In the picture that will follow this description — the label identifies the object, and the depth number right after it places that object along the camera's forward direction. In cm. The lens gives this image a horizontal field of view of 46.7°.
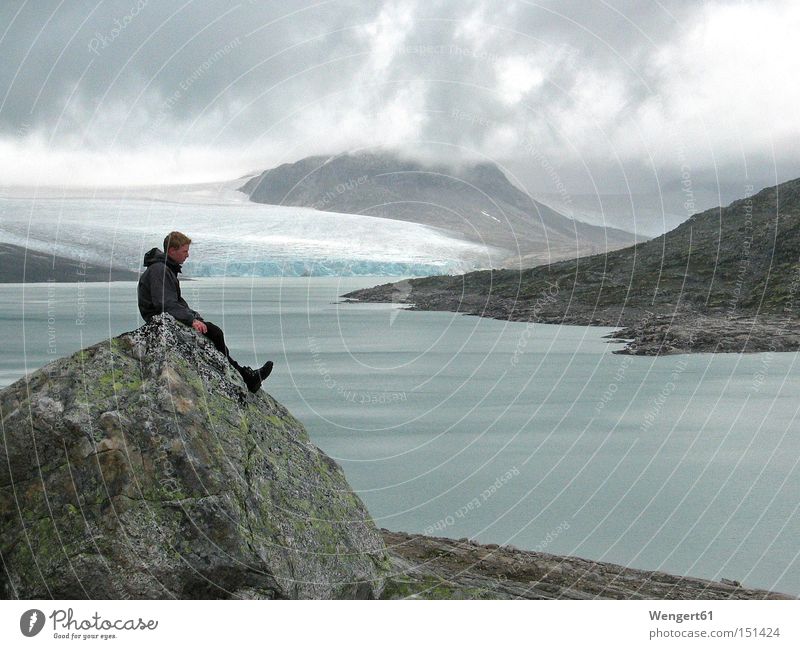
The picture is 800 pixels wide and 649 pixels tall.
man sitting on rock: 859
